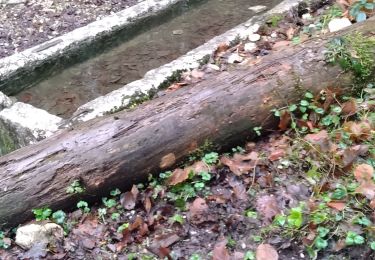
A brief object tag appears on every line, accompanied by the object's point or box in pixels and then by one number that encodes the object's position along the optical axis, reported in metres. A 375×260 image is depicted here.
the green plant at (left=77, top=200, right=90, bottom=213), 2.68
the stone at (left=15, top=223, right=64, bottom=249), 2.53
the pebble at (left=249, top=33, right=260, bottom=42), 4.05
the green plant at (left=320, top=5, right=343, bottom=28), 3.85
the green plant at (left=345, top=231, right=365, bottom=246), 2.19
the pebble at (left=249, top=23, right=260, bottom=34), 4.17
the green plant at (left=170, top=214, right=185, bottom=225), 2.55
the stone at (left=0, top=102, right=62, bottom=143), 3.26
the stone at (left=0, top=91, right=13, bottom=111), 3.57
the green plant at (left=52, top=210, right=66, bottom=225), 2.63
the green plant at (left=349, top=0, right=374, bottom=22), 3.56
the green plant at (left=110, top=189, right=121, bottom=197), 2.74
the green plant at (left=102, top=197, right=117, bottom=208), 2.71
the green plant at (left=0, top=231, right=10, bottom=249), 2.53
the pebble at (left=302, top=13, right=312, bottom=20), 4.20
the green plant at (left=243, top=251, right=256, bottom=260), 2.25
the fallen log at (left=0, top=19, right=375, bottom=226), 2.62
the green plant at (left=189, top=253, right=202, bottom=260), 2.32
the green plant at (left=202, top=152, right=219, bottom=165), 2.81
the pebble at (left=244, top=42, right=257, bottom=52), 3.93
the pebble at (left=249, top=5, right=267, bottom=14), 5.25
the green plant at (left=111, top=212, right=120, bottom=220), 2.66
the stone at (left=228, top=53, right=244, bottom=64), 3.79
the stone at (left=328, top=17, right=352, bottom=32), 3.64
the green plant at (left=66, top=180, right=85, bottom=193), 2.64
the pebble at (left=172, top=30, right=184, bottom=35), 4.98
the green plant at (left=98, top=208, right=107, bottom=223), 2.67
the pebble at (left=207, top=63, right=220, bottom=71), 3.74
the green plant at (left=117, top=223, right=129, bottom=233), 2.56
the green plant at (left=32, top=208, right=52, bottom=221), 2.61
